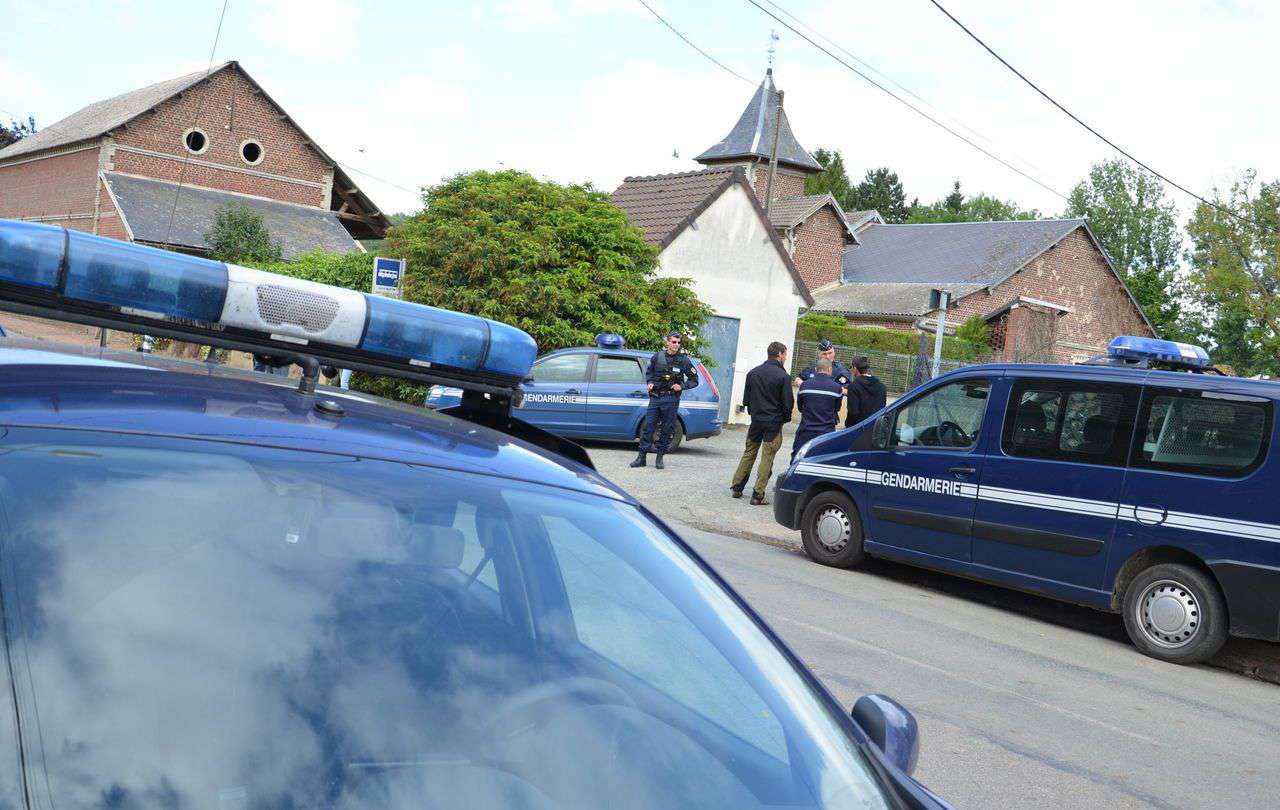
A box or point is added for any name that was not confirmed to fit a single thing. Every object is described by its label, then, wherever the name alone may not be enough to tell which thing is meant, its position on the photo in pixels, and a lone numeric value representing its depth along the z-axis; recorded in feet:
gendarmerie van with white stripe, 27.12
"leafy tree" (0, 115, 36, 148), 231.91
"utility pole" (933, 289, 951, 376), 50.92
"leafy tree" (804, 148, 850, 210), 310.45
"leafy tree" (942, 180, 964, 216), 402.60
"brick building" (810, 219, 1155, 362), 162.30
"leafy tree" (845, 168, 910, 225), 365.61
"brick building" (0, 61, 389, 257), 135.95
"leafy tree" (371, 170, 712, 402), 68.28
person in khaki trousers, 47.42
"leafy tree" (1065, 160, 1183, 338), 302.04
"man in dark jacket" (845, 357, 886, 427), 51.03
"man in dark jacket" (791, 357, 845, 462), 46.42
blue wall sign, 59.80
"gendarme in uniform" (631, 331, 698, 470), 55.67
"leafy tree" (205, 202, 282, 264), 127.03
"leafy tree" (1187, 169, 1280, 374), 168.45
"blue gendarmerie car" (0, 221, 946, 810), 5.80
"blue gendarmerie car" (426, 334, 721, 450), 61.26
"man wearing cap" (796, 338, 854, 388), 47.85
